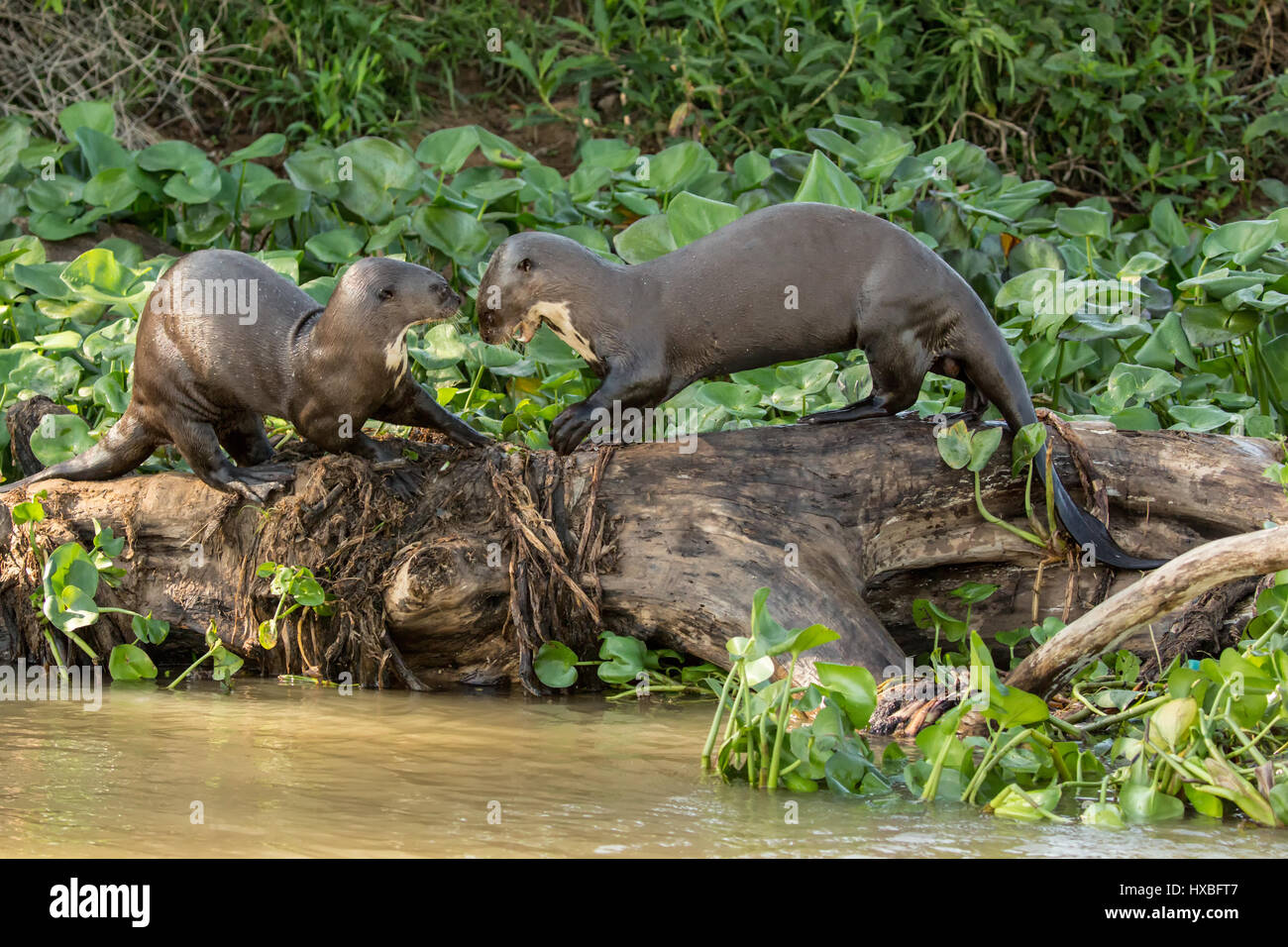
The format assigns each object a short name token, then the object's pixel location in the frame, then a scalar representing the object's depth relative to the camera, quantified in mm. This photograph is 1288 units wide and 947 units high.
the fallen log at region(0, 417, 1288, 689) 6348
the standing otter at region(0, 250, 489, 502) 6062
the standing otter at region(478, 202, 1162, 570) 6090
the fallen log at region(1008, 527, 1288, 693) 4574
